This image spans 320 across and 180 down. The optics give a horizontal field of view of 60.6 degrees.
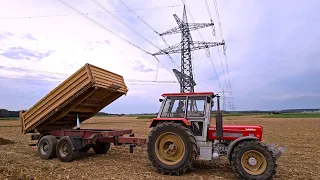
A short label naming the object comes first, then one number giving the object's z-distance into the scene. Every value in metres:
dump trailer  9.13
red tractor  6.77
